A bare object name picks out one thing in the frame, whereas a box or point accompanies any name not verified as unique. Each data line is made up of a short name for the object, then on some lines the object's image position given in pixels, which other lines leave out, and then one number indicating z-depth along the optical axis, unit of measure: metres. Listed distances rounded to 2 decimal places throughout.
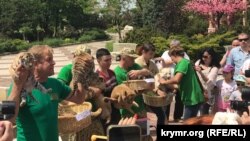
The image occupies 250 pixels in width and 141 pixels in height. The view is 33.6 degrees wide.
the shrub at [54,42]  24.67
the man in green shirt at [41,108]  3.16
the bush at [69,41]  25.82
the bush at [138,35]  17.25
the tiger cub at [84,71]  3.59
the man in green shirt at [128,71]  4.53
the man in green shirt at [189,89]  5.41
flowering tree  21.02
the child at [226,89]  5.60
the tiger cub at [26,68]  2.87
